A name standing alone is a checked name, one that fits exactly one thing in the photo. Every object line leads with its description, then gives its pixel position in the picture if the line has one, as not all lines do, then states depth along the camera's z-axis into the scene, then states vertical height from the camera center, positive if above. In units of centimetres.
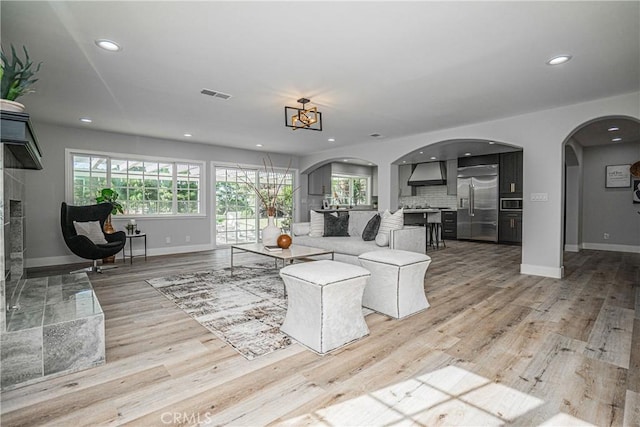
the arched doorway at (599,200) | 677 +17
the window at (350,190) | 1083 +66
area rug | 245 -98
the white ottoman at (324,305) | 224 -72
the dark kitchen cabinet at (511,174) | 801 +87
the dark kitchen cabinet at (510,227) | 804 -51
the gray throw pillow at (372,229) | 447 -29
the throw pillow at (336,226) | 517 -29
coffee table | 368 -54
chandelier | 379 +115
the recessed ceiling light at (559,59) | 287 +137
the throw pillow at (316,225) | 530 -28
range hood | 946 +105
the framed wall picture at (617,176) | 682 +68
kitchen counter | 734 -7
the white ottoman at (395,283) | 287 -70
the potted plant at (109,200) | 532 +17
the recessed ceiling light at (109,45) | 254 +135
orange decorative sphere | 412 -42
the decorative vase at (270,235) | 429 -36
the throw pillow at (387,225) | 413 -22
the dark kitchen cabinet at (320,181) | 889 +79
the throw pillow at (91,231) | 470 -32
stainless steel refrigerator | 840 +15
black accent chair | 444 -41
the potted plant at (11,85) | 184 +77
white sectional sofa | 411 -48
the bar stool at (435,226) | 775 -45
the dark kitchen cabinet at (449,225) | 922 -50
